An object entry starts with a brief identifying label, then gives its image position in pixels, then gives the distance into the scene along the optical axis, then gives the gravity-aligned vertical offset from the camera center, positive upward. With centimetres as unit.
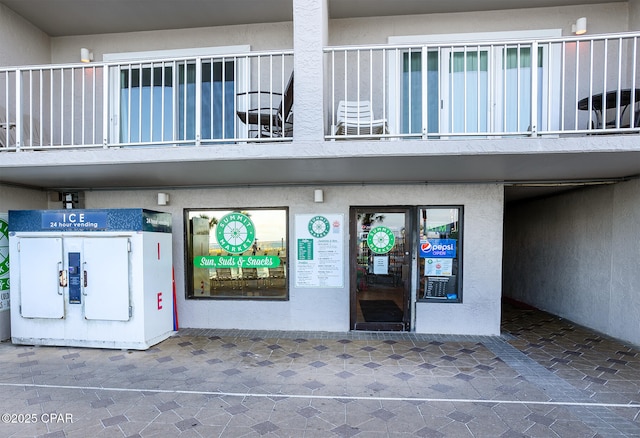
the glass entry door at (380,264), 657 -102
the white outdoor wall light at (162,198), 677 +20
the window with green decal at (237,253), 678 -85
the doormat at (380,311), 661 -189
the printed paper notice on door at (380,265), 660 -104
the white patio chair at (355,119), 534 +134
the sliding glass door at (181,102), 682 +205
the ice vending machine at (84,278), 566 -111
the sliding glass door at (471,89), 621 +211
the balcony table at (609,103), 535 +166
